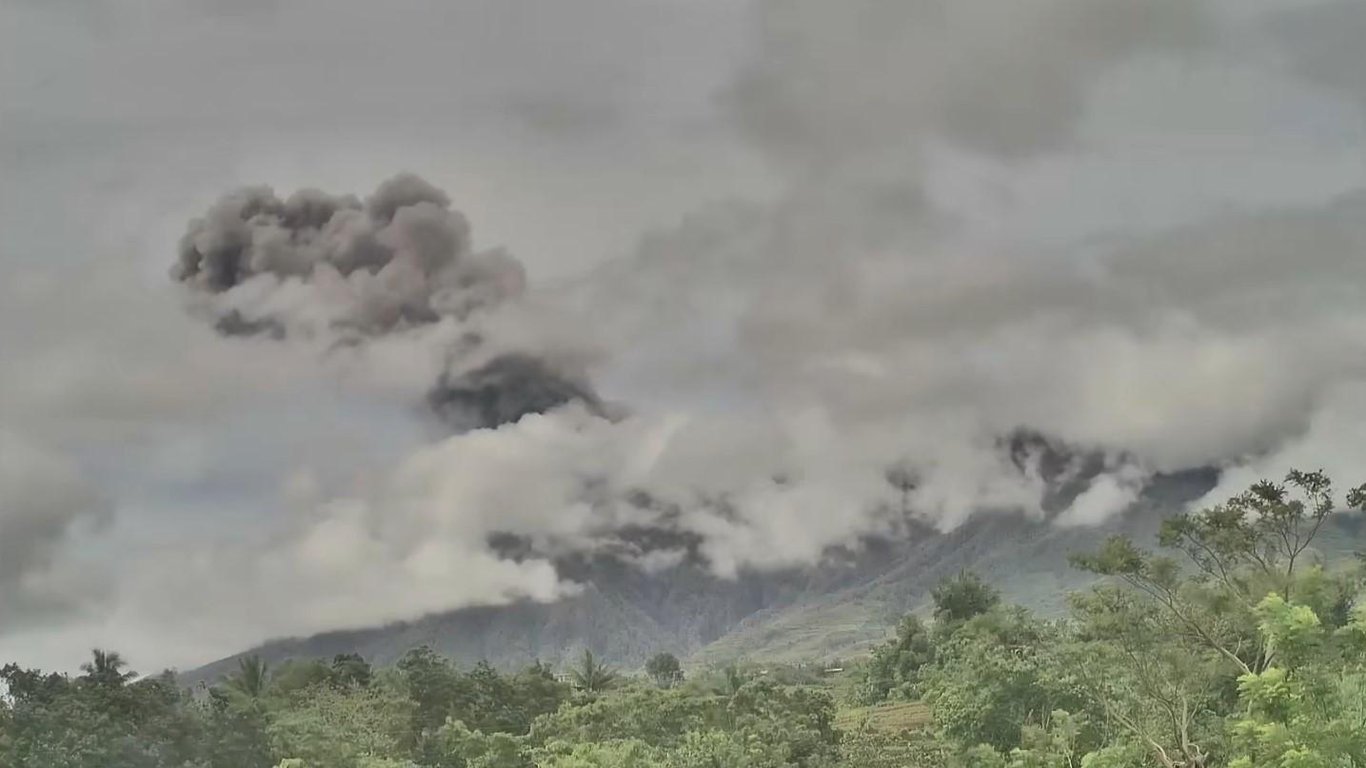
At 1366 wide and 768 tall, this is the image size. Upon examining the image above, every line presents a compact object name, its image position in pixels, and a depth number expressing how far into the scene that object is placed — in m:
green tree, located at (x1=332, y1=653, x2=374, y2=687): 79.50
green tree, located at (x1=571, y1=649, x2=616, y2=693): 92.19
